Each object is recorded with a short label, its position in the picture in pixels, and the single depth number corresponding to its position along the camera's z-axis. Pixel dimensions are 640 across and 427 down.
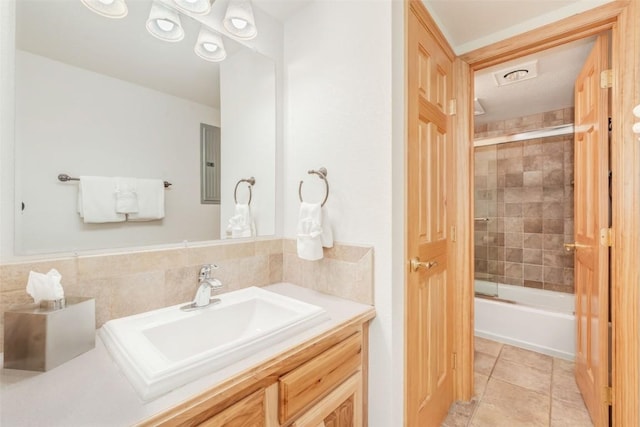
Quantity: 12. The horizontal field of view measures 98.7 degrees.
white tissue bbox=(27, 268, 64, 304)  0.71
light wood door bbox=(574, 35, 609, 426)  1.41
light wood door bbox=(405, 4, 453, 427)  1.19
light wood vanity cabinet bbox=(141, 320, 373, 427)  0.63
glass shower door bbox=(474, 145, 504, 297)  3.23
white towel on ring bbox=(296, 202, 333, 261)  1.24
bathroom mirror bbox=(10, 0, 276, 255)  0.85
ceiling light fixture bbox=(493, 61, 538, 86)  1.92
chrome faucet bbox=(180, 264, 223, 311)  1.06
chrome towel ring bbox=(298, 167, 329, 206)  1.31
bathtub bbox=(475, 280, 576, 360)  2.21
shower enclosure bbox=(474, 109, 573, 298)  2.86
